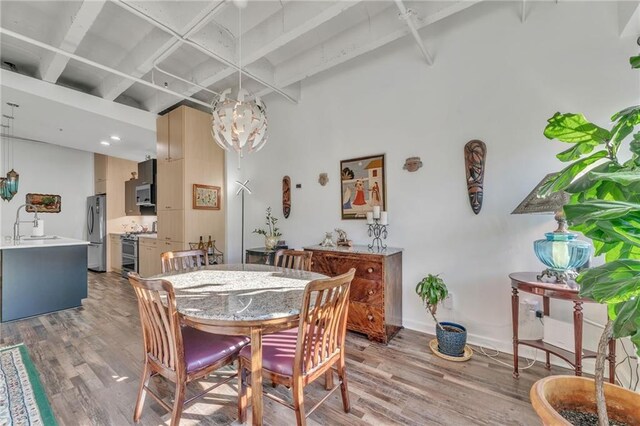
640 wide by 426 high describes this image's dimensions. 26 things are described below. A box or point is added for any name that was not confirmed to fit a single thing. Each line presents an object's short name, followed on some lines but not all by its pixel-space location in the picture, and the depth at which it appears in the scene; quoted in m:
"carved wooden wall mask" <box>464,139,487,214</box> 2.51
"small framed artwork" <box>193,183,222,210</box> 4.16
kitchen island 3.22
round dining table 1.30
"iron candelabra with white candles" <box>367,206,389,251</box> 3.00
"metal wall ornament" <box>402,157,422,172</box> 2.88
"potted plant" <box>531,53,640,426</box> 0.70
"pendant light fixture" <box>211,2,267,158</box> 1.97
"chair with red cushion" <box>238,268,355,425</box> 1.32
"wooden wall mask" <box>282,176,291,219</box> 4.02
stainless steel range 5.05
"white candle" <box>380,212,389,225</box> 2.96
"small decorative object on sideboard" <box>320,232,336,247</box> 3.26
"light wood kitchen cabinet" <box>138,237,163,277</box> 4.43
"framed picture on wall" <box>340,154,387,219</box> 3.16
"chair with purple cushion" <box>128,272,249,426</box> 1.34
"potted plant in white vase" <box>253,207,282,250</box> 3.81
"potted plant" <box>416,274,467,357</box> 2.31
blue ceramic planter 2.30
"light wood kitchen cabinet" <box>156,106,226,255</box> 4.04
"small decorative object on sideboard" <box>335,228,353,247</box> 3.17
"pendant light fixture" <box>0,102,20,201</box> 3.52
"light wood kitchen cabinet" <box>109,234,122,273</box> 5.63
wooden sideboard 2.59
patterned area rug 1.60
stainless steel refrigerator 5.84
